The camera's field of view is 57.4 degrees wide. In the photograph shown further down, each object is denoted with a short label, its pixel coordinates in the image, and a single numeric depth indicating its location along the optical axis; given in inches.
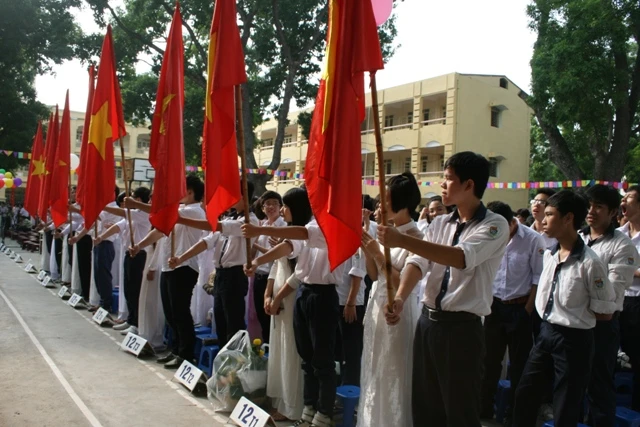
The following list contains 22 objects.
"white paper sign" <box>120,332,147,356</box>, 253.1
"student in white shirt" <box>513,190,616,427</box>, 133.3
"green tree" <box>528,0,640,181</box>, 532.4
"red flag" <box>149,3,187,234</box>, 203.5
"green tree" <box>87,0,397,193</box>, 696.4
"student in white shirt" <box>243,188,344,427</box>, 160.4
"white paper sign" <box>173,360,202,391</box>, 203.8
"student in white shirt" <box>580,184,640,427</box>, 153.9
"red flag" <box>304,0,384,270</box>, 127.3
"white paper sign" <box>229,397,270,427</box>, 159.8
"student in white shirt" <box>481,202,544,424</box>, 185.5
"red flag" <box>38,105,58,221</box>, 401.4
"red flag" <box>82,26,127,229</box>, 259.9
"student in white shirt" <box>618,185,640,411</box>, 182.9
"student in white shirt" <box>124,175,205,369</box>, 228.8
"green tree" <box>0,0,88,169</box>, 788.0
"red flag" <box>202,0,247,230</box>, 173.3
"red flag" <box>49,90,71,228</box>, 344.5
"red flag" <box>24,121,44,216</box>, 517.3
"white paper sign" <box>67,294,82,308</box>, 374.5
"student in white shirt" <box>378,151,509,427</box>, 110.5
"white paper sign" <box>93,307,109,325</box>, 322.0
